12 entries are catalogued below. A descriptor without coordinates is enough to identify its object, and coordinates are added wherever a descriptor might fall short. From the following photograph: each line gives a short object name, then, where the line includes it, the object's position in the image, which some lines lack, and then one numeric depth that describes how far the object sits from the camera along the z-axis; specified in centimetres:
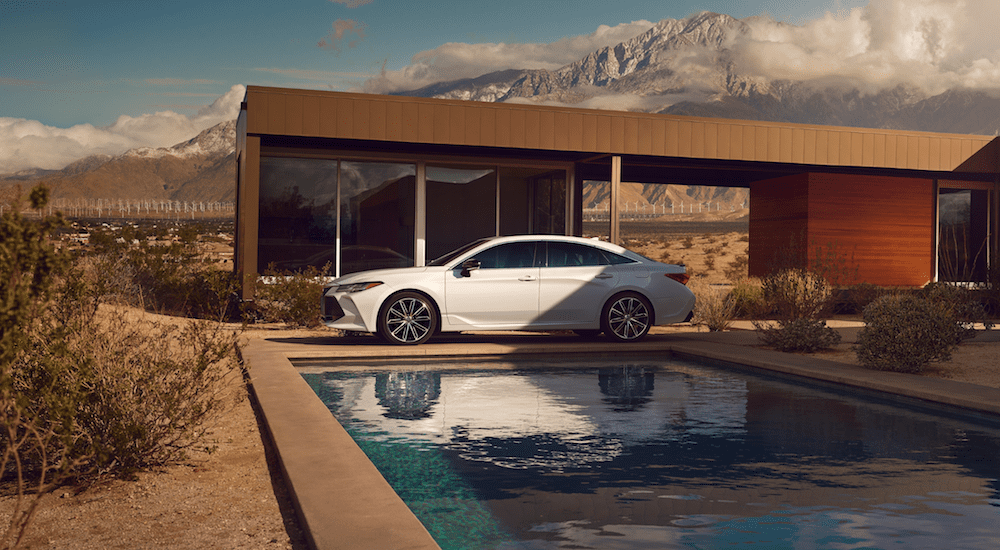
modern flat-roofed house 1500
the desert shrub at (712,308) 1499
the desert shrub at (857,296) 1755
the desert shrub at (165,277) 1576
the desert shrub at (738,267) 3522
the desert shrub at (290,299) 1425
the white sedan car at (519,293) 1122
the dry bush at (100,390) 451
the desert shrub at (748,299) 1684
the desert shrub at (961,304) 1155
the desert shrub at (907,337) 948
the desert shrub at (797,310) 1164
